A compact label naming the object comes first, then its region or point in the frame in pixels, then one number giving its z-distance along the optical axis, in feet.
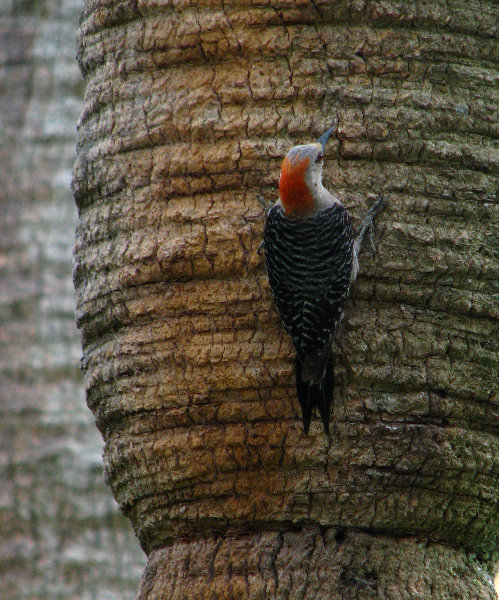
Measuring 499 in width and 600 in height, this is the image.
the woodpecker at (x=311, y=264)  27.84
